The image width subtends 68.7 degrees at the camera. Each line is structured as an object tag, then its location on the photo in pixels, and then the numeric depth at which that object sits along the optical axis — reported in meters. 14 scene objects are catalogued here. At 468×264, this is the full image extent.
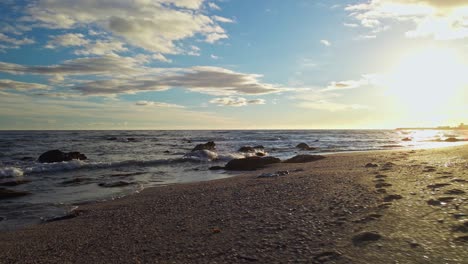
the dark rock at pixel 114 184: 16.28
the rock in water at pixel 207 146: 37.55
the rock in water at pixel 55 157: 27.59
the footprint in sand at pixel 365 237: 5.48
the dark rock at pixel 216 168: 23.34
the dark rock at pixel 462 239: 5.20
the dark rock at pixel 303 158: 24.97
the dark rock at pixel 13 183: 17.48
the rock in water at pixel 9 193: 13.59
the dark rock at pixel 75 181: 17.72
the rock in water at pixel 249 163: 22.77
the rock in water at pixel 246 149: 39.13
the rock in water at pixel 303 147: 43.59
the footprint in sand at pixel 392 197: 8.02
